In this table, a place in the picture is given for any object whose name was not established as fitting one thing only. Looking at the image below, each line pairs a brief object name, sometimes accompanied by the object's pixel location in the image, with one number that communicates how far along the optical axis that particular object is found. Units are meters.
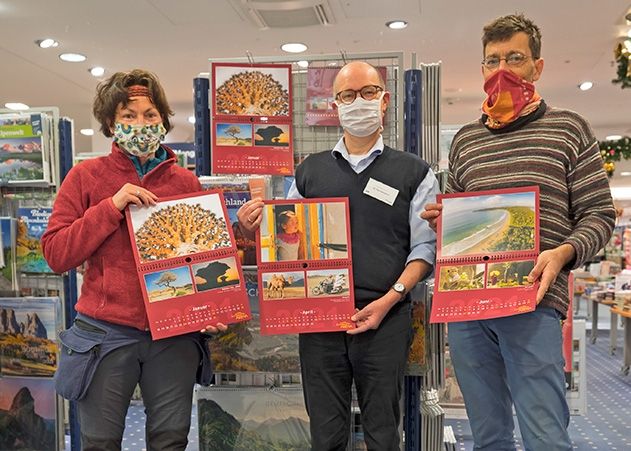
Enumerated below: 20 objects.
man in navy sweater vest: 1.89
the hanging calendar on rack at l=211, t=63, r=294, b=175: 2.45
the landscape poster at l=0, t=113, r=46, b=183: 3.23
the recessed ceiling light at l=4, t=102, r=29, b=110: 8.45
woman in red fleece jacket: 1.81
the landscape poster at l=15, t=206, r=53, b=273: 3.25
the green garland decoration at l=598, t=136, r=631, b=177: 8.13
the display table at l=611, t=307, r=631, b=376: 5.94
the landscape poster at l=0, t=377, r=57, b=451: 3.29
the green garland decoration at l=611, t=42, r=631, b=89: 5.02
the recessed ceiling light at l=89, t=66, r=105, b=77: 7.06
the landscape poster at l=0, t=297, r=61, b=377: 3.25
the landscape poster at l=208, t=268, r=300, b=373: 2.53
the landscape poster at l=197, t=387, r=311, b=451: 2.56
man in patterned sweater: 1.73
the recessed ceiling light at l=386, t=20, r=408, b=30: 5.44
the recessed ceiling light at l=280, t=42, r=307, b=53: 6.14
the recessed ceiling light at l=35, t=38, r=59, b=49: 5.96
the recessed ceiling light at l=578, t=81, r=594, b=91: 7.89
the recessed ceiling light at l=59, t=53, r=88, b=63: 6.51
